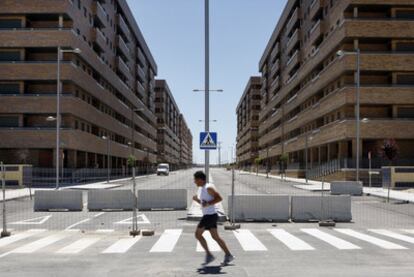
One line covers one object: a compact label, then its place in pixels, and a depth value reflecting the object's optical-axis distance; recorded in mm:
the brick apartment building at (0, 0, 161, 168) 54188
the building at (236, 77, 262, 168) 150875
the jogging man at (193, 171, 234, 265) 10773
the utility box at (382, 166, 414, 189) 42281
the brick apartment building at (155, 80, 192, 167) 151625
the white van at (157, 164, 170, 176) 94625
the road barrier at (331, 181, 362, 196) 35688
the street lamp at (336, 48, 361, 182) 43409
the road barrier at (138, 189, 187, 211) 23734
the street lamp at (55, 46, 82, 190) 37031
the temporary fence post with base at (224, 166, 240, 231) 16248
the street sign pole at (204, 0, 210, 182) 19875
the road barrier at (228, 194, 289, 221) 19094
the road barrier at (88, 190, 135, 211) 23484
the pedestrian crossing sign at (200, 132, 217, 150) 18406
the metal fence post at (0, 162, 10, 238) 14857
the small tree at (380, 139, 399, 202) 45281
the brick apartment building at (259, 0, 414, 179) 52188
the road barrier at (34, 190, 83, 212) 23422
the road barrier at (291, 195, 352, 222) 19172
